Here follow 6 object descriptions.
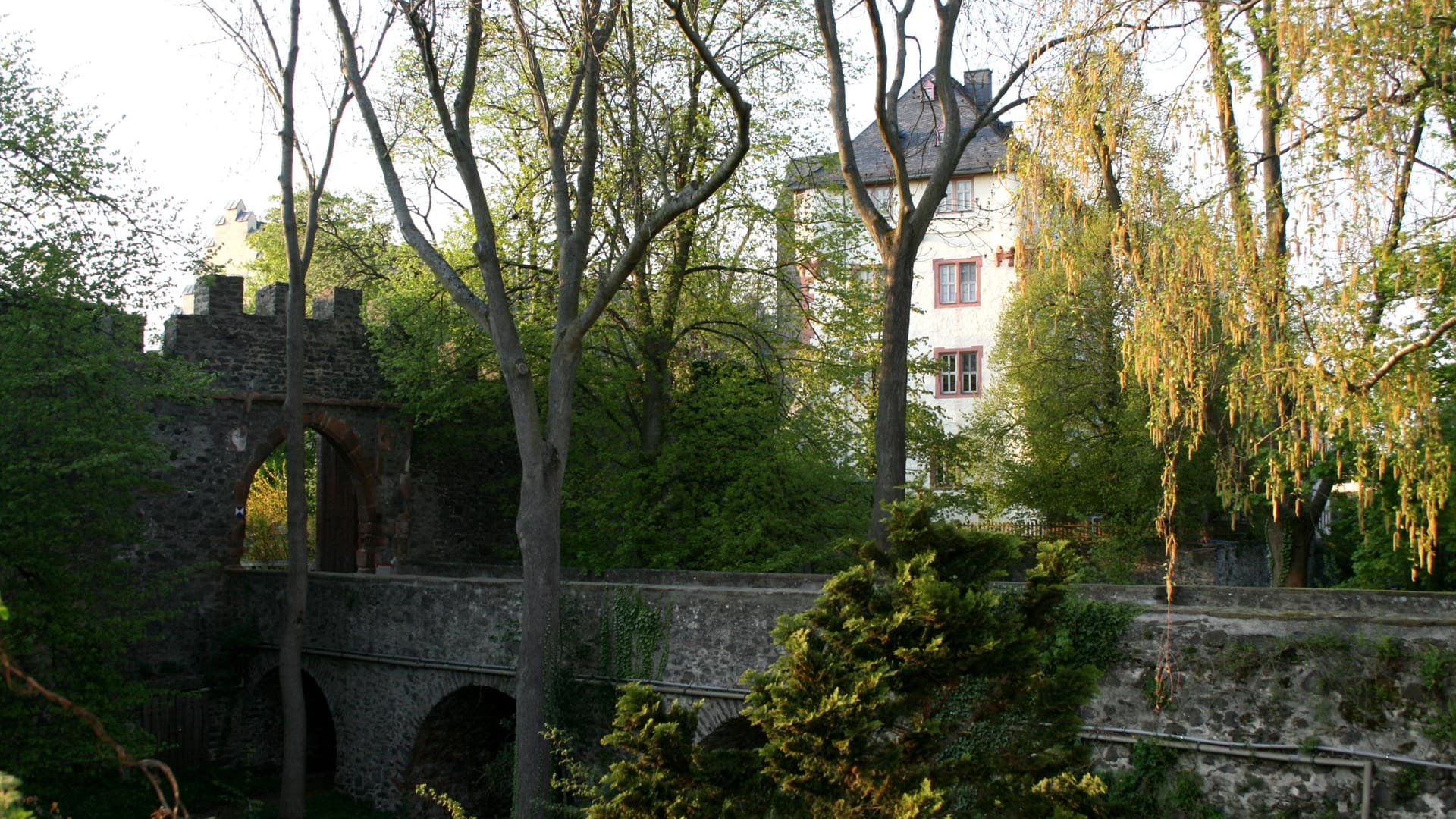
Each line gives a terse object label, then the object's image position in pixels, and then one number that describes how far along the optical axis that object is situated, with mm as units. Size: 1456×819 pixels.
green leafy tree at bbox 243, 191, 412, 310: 24328
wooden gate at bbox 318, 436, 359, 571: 21516
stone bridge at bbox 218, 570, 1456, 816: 8047
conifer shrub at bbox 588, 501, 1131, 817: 6980
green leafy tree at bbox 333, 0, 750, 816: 12109
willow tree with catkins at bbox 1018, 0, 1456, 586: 6672
